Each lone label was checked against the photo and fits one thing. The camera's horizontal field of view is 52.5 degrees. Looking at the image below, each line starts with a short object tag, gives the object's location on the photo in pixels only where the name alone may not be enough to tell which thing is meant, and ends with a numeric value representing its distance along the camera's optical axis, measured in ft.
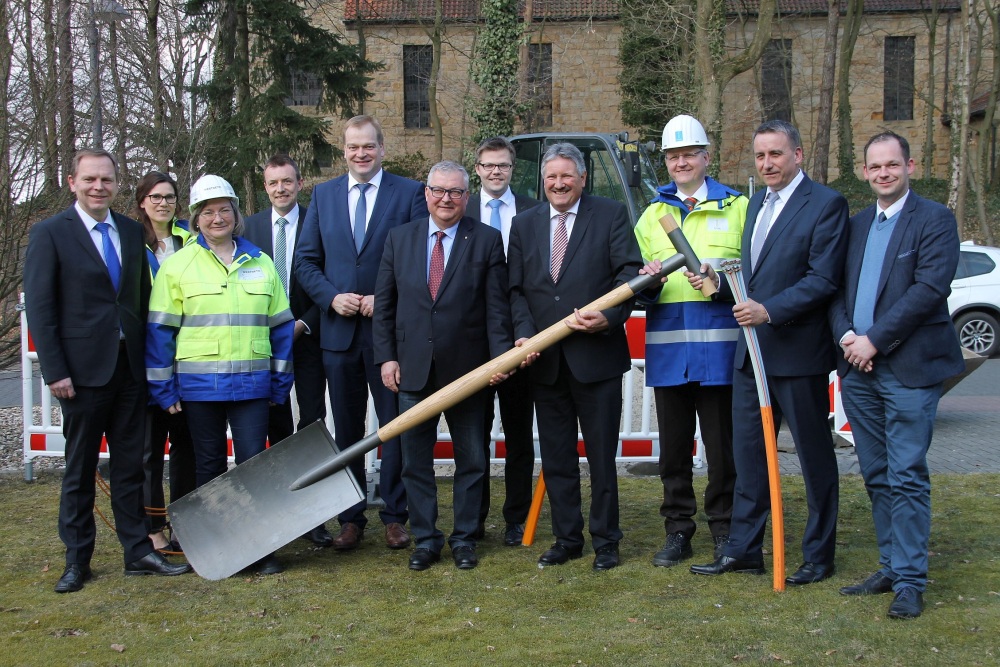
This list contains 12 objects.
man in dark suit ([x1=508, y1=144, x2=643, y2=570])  16.29
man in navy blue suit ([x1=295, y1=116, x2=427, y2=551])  18.03
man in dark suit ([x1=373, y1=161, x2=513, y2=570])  16.72
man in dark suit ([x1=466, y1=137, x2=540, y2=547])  18.15
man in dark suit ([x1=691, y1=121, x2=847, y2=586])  14.80
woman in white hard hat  16.46
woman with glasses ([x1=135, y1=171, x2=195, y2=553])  17.79
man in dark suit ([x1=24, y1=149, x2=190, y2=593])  15.52
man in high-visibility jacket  16.15
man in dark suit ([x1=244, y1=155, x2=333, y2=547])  18.54
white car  48.03
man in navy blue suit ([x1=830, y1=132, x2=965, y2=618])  13.76
